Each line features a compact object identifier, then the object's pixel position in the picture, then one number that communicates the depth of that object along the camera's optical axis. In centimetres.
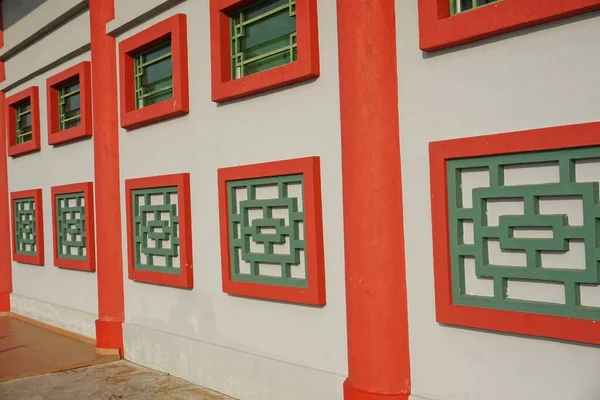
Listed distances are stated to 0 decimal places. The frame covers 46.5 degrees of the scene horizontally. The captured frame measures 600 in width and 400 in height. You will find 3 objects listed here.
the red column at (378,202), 462
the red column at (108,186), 811
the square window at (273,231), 532
